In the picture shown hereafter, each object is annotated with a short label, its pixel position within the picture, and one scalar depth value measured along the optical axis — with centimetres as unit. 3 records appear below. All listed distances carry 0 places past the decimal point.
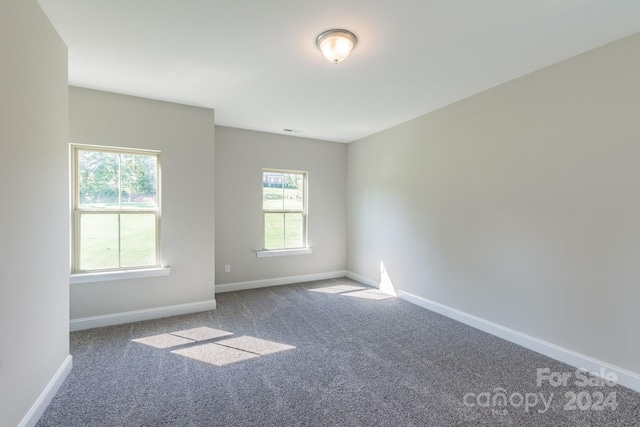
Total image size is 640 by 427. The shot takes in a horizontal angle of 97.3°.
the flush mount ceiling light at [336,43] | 203
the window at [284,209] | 480
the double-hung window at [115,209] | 311
